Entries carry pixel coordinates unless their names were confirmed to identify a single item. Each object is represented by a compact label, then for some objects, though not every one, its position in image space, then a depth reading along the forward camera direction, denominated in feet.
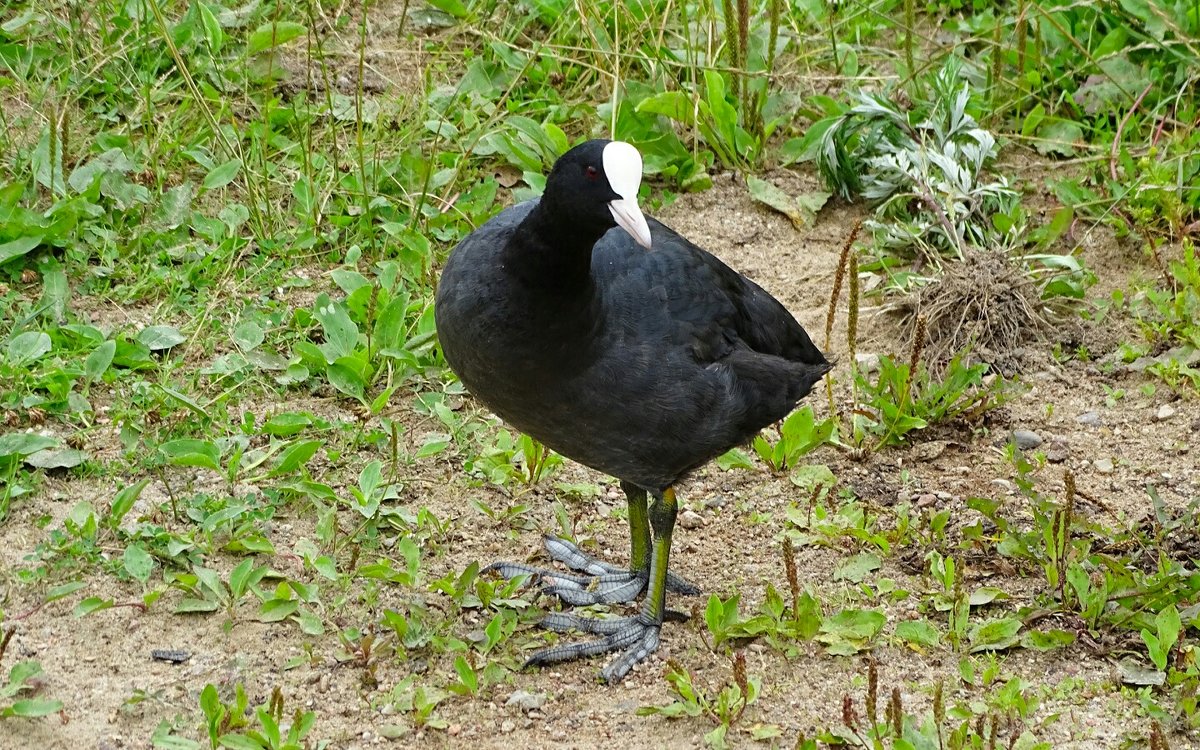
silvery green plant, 37.86
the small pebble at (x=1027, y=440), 32.48
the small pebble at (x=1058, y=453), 31.86
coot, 23.39
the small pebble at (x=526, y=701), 24.03
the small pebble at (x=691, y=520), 30.78
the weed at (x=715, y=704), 22.95
